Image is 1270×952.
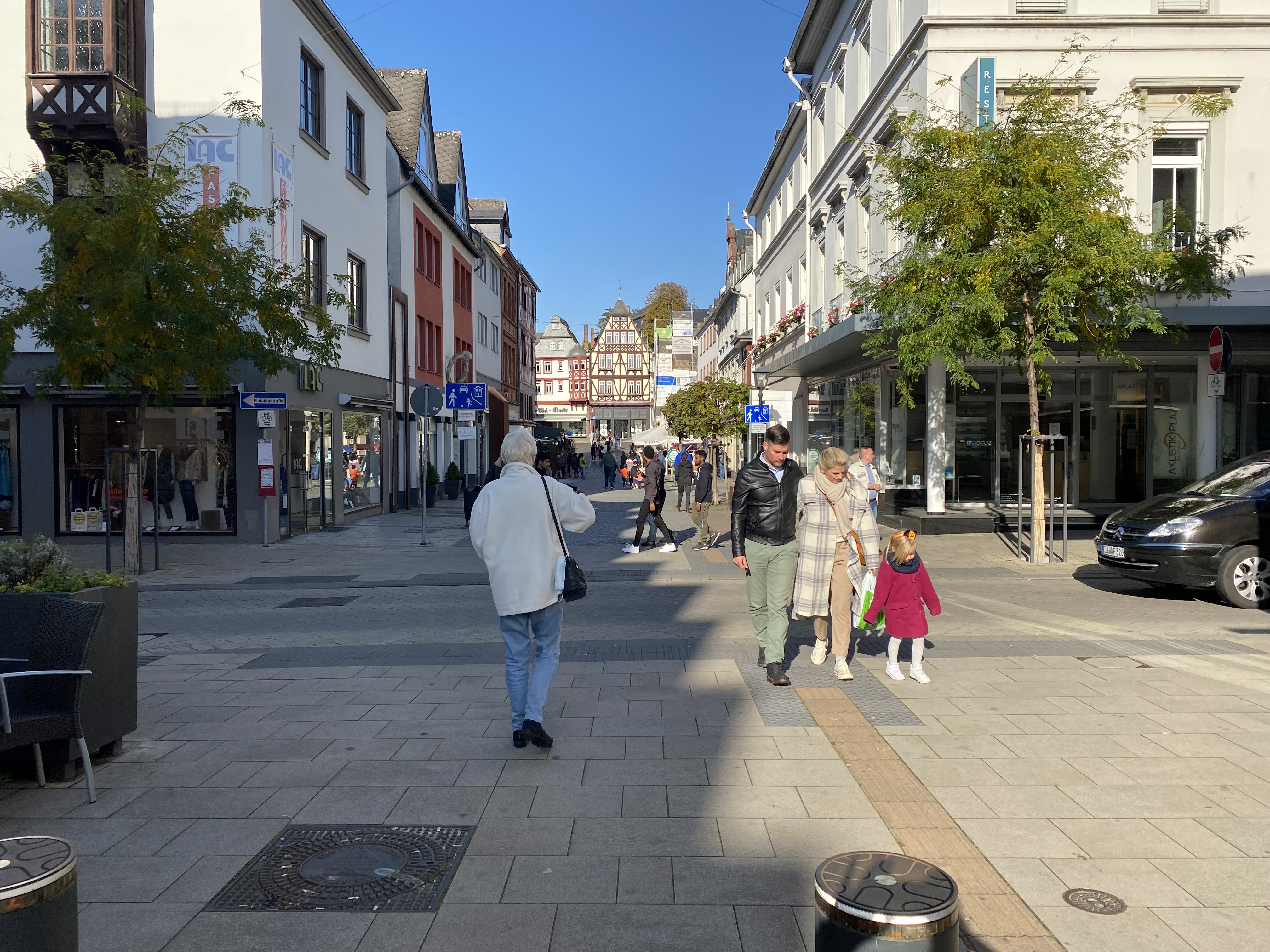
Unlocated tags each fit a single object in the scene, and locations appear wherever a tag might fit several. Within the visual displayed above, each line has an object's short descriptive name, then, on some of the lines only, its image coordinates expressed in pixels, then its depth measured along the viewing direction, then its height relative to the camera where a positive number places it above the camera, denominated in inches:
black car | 426.0 -43.1
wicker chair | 188.7 -44.9
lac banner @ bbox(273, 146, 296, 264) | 726.5 +180.7
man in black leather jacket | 278.4 -25.3
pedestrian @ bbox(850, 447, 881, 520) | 545.0 -17.3
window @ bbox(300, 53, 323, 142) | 812.0 +287.5
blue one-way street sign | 664.4 +27.3
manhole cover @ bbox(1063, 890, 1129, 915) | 140.3 -65.8
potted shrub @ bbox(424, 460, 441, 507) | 1163.3 -47.6
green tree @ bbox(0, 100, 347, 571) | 518.3 +82.1
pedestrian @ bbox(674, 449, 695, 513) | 924.6 -27.6
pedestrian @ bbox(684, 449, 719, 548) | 722.8 -39.1
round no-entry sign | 513.3 +49.7
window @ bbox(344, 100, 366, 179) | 938.1 +290.1
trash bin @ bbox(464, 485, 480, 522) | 800.9 -44.4
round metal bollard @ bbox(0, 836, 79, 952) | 83.7 -39.1
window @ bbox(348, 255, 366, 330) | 941.2 +144.9
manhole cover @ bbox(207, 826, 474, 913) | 145.6 -67.2
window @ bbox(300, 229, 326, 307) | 810.8 +153.6
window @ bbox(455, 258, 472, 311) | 1551.4 +252.0
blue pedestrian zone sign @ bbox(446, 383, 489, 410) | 745.0 +34.8
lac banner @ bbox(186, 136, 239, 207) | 695.7 +201.5
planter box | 201.9 -46.1
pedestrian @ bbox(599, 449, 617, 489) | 1691.7 -40.8
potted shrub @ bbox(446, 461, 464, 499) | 1214.9 -47.2
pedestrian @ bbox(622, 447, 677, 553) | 665.6 -35.7
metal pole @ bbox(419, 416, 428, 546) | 701.3 -66.0
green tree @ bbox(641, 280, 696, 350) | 3806.6 +539.6
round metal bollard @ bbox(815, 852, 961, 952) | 76.7 -36.6
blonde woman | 283.3 -29.4
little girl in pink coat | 279.3 -43.6
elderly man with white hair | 217.2 -26.1
